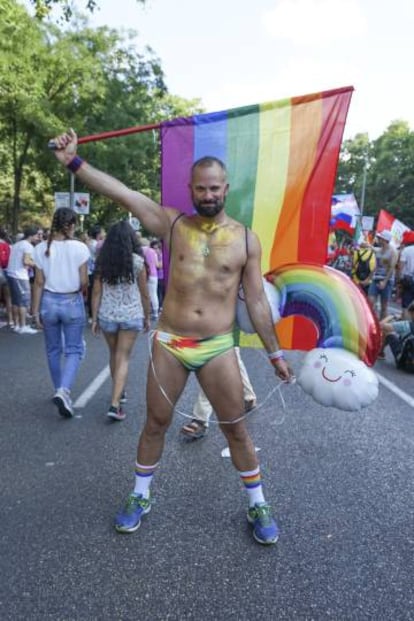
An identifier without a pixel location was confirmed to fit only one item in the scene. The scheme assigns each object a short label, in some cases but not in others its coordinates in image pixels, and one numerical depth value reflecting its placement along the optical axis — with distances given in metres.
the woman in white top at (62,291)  4.71
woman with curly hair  4.54
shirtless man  2.77
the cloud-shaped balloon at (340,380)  2.78
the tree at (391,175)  40.31
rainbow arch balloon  2.88
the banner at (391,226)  13.19
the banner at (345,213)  15.63
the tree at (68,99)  15.11
